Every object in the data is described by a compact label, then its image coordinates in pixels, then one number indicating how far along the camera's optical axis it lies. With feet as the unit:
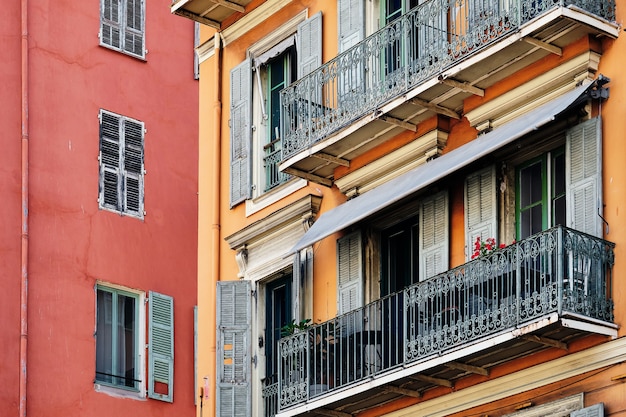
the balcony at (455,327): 62.85
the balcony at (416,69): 66.80
